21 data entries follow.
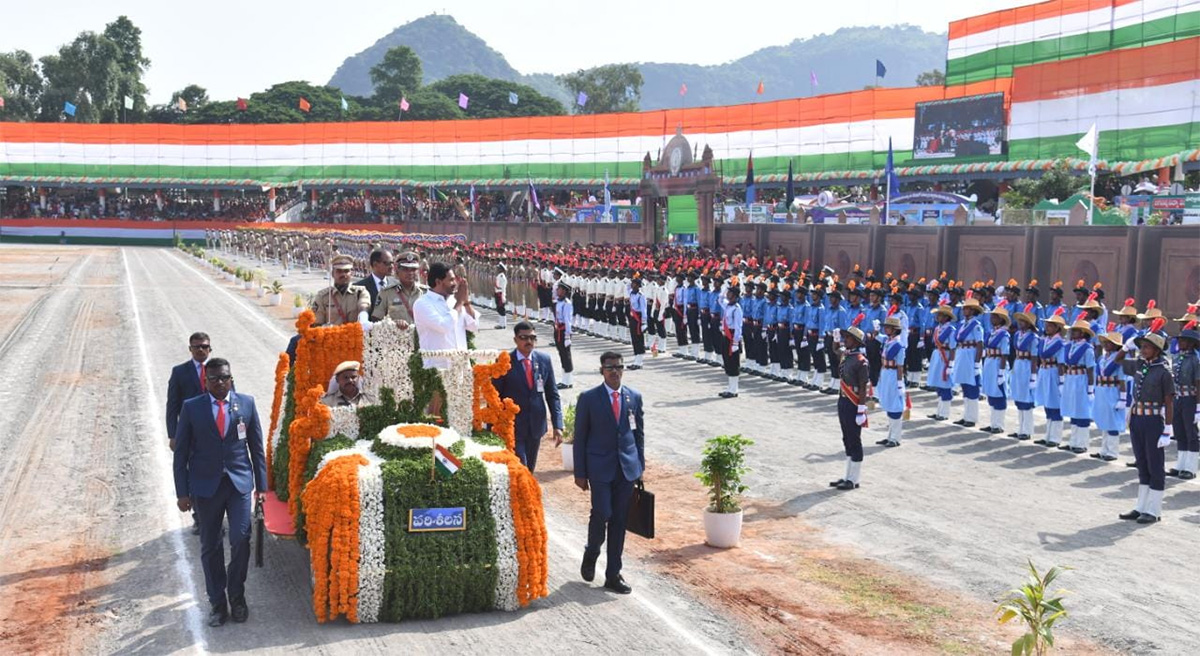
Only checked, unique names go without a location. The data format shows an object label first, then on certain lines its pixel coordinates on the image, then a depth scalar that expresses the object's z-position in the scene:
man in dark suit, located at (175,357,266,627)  8.04
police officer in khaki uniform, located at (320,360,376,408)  9.03
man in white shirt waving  9.16
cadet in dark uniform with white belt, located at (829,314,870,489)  12.57
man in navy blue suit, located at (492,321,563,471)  11.23
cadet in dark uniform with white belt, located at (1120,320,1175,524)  11.41
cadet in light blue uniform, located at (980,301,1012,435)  16.27
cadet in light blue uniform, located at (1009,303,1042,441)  15.91
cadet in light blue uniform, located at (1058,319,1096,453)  14.93
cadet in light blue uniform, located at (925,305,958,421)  17.38
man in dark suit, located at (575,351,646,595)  8.95
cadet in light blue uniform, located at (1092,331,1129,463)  14.29
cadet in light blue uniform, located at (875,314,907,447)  15.38
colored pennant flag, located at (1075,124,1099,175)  25.95
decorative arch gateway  37.00
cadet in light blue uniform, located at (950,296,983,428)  16.86
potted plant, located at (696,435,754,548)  10.45
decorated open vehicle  7.95
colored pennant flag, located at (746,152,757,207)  42.35
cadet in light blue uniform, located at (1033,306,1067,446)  15.52
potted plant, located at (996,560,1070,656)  7.19
